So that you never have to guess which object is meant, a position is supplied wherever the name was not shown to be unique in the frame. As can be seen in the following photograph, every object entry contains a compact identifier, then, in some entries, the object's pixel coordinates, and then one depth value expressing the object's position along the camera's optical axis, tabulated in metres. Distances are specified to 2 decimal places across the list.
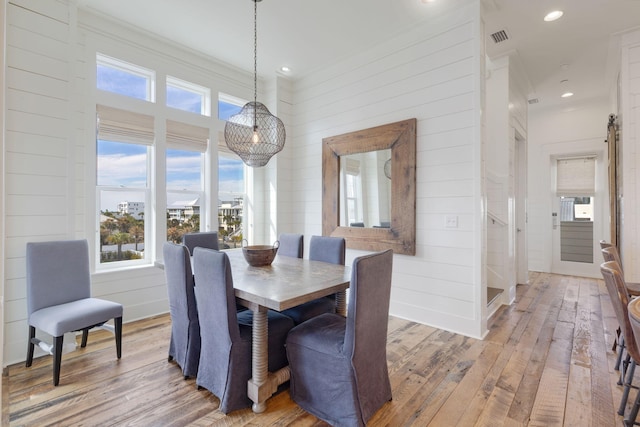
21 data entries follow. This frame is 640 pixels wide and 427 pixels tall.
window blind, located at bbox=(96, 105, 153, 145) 3.34
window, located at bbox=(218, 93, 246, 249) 4.48
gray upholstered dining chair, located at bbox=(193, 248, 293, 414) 2.02
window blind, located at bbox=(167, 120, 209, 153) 3.88
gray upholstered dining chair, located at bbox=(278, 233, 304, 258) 3.41
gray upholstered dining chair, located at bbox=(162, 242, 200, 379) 2.33
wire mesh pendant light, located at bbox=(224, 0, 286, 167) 2.83
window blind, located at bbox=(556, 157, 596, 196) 5.67
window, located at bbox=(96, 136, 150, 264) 3.42
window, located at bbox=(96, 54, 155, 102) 3.41
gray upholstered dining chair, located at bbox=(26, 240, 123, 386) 2.37
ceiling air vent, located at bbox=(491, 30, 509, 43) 3.56
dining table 1.91
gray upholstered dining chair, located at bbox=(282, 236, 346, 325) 2.64
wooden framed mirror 3.56
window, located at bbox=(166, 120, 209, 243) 3.93
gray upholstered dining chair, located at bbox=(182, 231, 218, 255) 3.40
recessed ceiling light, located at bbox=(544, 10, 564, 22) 3.18
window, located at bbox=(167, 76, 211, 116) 3.99
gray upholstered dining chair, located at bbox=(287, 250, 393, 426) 1.84
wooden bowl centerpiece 2.73
